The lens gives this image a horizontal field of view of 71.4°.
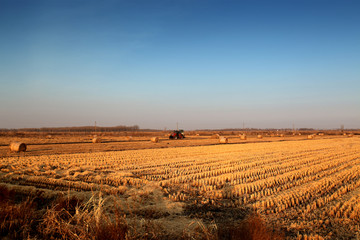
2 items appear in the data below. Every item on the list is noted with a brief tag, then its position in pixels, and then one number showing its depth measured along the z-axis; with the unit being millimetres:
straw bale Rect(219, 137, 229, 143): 35281
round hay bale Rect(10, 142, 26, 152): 19253
